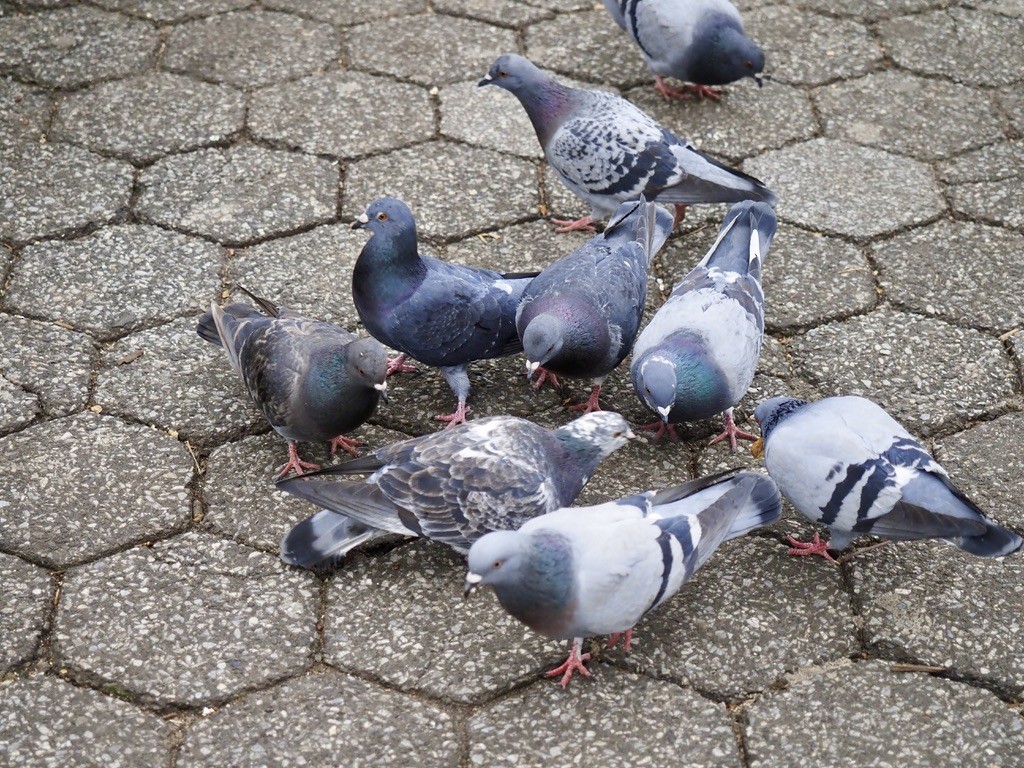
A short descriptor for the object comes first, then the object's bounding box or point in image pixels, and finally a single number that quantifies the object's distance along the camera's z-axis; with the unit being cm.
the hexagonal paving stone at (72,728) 299
